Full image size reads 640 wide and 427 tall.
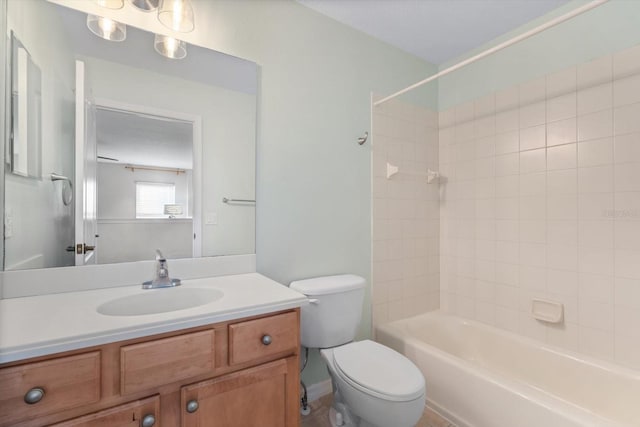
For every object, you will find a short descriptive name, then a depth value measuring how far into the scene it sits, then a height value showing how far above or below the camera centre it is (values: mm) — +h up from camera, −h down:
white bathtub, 1298 -869
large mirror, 1136 +306
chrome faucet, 1281 -272
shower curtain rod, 1134 +784
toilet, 1230 -713
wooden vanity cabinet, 757 -494
